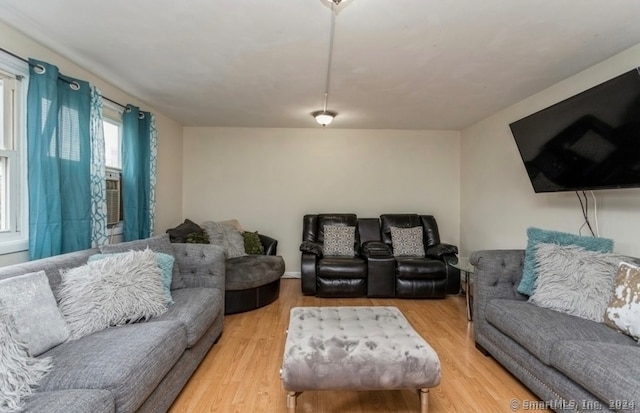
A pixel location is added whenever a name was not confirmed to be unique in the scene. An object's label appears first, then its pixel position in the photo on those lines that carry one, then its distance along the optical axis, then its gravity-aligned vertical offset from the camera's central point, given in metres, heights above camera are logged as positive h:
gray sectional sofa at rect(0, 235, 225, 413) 1.20 -0.73
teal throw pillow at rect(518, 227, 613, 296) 2.13 -0.28
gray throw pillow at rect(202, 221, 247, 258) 3.79 -0.44
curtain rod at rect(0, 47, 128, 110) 1.95 +0.96
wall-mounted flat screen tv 1.88 +0.48
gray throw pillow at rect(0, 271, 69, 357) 1.38 -0.52
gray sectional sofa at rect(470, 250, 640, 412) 1.38 -0.77
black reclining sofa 3.80 -0.80
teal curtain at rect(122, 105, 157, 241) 3.10 +0.32
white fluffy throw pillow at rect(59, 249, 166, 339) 1.67 -0.54
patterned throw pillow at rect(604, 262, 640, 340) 1.66 -0.55
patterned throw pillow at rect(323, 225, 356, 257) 4.21 -0.51
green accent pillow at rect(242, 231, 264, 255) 4.03 -0.55
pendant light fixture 1.73 +1.13
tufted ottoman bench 1.52 -0.81
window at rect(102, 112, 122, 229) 3.00 +0.35
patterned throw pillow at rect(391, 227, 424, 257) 4.19 -0.52
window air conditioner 2.99 +0.05
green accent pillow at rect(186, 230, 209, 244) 3.43 -0.40
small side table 2.97 -0.77
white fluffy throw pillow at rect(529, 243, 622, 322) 1.91 -0.49
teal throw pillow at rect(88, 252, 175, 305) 2.16 -0.51
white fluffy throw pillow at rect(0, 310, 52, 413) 1.09 -0.67
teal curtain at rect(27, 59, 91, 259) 2.05 +0.29
